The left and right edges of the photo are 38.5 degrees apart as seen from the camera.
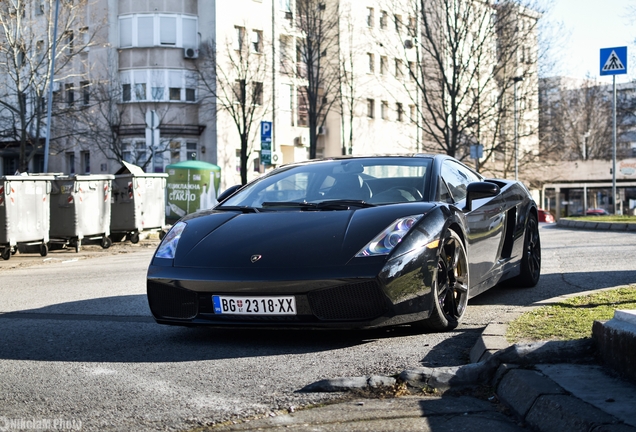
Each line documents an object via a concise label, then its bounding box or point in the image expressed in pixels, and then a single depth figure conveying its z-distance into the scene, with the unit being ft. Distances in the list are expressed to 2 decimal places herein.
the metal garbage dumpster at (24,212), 53.62
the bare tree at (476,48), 127.22
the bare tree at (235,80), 156.04
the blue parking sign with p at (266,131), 93.30
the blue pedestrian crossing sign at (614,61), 83.30
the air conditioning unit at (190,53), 160.86
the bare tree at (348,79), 174.91
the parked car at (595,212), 240.36
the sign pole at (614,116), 97.41
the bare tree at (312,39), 151.64
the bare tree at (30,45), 107.76
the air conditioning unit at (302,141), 181.80
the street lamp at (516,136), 128.88
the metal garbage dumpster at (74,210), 59.67
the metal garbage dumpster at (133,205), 67.05
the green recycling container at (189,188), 100.42
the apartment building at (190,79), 157.38
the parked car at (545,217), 173.23
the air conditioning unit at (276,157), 104.68
